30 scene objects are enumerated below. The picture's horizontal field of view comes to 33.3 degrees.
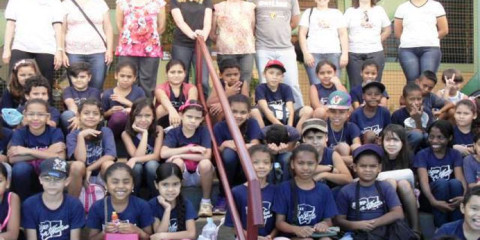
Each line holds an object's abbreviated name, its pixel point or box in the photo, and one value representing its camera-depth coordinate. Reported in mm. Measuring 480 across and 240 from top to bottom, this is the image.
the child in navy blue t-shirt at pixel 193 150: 6500
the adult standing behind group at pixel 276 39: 8328
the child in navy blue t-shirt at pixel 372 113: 7641
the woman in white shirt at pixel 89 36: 7875
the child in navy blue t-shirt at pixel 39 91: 6895
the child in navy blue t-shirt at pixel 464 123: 7320
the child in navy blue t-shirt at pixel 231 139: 6672
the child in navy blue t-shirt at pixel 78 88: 7285
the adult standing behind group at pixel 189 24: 8000
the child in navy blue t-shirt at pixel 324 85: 8023
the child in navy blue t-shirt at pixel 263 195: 6148
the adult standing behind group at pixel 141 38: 7867
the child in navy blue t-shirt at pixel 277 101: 7680
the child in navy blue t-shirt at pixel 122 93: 7277
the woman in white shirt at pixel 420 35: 8602
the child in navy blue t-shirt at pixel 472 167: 6777
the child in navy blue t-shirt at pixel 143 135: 6634
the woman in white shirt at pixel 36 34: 7648
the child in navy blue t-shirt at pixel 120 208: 5836
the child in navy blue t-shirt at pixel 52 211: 5770
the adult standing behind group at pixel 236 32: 8125
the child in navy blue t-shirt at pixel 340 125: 7320
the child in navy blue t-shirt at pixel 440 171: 6699
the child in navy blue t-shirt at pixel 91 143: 6426
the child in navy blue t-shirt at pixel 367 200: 6316
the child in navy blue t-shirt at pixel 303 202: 6160
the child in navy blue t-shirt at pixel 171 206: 5930
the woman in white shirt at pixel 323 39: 8539
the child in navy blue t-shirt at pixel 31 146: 6211
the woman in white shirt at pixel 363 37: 8648
